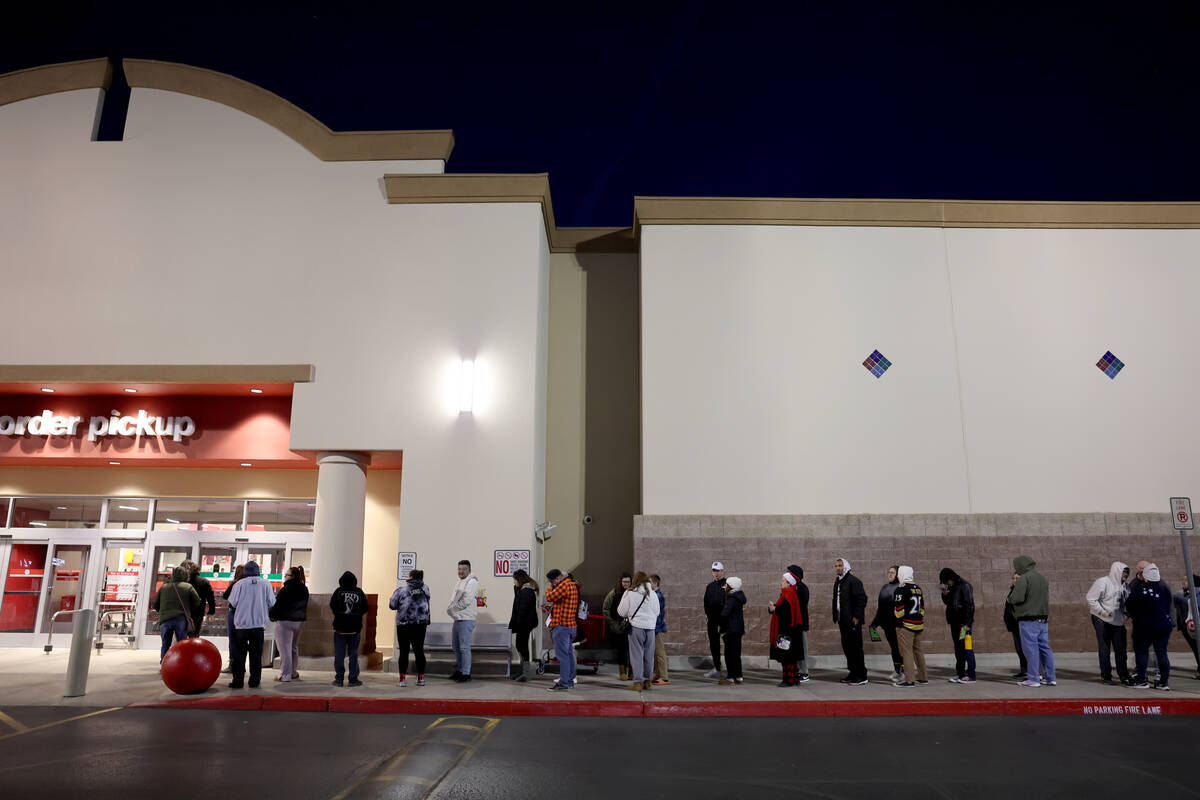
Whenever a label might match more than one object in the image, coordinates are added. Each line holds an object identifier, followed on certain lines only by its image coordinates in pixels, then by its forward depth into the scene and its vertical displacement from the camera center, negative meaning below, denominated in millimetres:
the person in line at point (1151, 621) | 11750 -614
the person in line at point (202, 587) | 13891 -184
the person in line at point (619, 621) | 13841 -779
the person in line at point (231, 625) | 11953 -718
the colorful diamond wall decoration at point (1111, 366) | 16156 +4208
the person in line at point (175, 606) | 13258 -484
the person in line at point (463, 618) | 12961 -655
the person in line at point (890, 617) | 12391 -601
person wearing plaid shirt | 12305 -618
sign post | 12219 +863
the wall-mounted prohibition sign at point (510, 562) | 14516 +266
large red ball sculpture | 10953 -1242
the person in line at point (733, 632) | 12617 -850
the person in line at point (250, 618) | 11859 -620
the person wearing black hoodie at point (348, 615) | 12305 -582
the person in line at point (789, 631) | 12336 -815
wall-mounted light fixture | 15227 +3536
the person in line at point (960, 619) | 12352 -623
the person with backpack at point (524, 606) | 12781 -454
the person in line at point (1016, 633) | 12570 -857
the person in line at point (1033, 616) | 11984 -557
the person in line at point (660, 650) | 12828 -1148
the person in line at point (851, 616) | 12492 -592
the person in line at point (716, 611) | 13164 -539
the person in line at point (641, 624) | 12273 -702
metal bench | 13867 -1050
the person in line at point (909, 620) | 12164 -629
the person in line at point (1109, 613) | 12383 -528
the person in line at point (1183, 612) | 13081 -538
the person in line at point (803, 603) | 12617 -392
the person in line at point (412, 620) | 12492 -663
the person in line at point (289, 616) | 12562 -607
